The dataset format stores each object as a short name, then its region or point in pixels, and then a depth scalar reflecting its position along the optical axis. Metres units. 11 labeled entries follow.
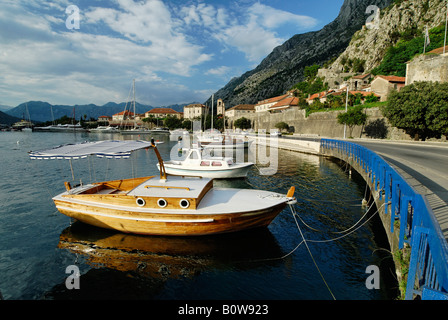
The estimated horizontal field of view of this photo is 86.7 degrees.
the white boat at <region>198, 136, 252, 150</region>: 38.71
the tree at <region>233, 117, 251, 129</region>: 97.44
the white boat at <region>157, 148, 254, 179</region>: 20.44
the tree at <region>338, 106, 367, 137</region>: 43.88
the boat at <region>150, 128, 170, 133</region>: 121.59
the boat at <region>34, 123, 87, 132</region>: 141.06
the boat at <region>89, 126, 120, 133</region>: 131.23
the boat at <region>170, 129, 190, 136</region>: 107.21
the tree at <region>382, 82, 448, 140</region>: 29.42
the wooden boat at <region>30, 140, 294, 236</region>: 9.68
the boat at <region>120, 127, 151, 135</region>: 110.90
